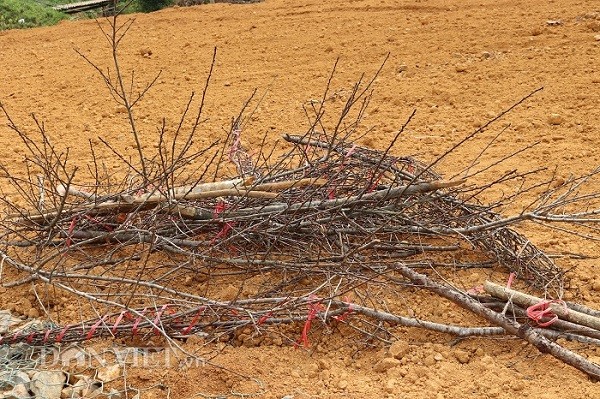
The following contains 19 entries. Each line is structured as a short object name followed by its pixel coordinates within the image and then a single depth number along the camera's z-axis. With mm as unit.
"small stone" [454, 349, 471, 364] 3357
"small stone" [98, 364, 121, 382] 3191
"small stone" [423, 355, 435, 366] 3314
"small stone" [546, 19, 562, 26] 7652
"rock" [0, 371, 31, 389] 3098
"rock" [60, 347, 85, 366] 3320
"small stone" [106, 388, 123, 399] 3103
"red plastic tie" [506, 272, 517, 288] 3572
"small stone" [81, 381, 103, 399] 3109
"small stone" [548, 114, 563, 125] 5914
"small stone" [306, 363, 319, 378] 3246
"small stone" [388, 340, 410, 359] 3371
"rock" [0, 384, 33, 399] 3018
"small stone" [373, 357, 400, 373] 3304
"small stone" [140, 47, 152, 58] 8047
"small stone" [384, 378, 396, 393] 3128
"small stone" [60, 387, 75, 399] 3113
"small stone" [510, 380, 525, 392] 3113
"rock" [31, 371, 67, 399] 3080
